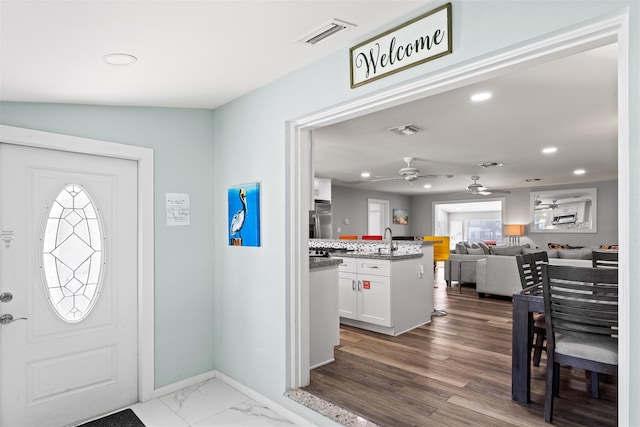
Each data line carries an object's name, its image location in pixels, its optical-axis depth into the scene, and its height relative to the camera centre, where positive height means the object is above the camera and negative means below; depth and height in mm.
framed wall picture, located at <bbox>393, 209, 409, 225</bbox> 12062 -69
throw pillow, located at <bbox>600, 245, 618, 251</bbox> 7635 -705
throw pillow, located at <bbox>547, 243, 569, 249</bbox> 9086 -776
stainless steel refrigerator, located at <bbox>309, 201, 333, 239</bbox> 8016 -157
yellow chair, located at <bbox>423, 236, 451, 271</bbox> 7158 -698
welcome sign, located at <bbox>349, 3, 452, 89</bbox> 1846 +884
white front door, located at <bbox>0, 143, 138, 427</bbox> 2457 -497
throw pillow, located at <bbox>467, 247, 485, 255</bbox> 8062 -791
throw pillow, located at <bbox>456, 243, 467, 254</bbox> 8094 -748
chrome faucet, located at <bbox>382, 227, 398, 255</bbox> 4738 -409
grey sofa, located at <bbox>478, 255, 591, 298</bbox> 6195 -1041
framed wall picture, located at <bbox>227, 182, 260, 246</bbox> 2977 -6
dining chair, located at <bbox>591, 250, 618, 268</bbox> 3795 -443
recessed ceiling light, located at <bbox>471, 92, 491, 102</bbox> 3229 +1014
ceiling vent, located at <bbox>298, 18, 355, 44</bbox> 1996 +994
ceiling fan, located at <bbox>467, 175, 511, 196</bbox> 7297 +489
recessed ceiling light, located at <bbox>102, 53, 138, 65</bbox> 2010 +838
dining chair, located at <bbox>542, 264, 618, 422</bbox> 2180 -654
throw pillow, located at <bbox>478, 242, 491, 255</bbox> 8173 -764
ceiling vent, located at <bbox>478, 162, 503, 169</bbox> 6492 +852
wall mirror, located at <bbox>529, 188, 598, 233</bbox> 9391 +67
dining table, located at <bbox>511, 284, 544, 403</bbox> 2627 -910
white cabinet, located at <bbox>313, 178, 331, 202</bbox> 8180 +556
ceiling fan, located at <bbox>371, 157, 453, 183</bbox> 5906 +649
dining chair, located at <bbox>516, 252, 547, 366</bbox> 3023 -635
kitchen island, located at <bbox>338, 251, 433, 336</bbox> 4352 -930
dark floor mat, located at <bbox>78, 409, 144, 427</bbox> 2655 -1463
